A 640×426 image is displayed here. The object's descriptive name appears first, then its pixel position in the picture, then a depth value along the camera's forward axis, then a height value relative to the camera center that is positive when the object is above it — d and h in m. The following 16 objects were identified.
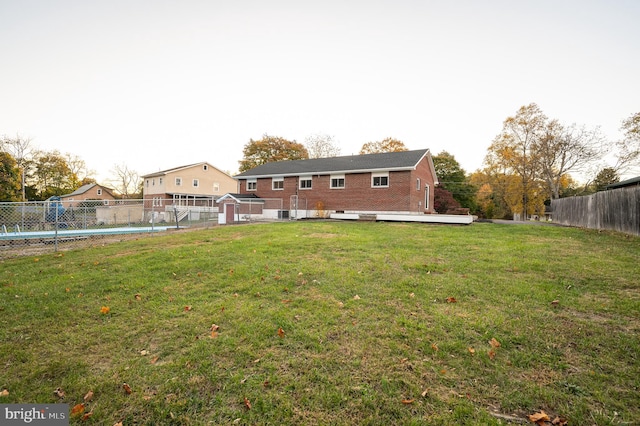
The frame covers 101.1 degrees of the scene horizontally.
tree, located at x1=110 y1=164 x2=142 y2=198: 54.81 +6.98
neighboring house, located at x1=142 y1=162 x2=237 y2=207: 38.59 +4.69
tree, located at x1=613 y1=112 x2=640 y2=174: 24.34 +6.55
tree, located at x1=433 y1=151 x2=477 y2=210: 46.22 +5.79
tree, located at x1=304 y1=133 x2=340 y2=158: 47.98 +12.26
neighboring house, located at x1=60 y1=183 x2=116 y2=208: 47.09 +3.73
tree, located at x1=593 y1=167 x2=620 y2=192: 28.74 +3.81
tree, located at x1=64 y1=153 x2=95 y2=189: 54.19 +9.32
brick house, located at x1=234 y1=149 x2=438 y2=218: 22.16 +2.64
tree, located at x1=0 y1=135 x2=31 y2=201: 38.88 +10.23
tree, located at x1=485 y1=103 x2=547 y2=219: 32.09 +7.93
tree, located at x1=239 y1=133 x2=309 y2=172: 49.78 +12.08
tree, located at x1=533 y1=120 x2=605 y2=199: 28.12 +6.70
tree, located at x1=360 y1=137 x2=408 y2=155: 44.25 +11.39
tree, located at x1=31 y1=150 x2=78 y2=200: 49.05 +7.58
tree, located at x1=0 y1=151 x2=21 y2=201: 31.00 +4.47
